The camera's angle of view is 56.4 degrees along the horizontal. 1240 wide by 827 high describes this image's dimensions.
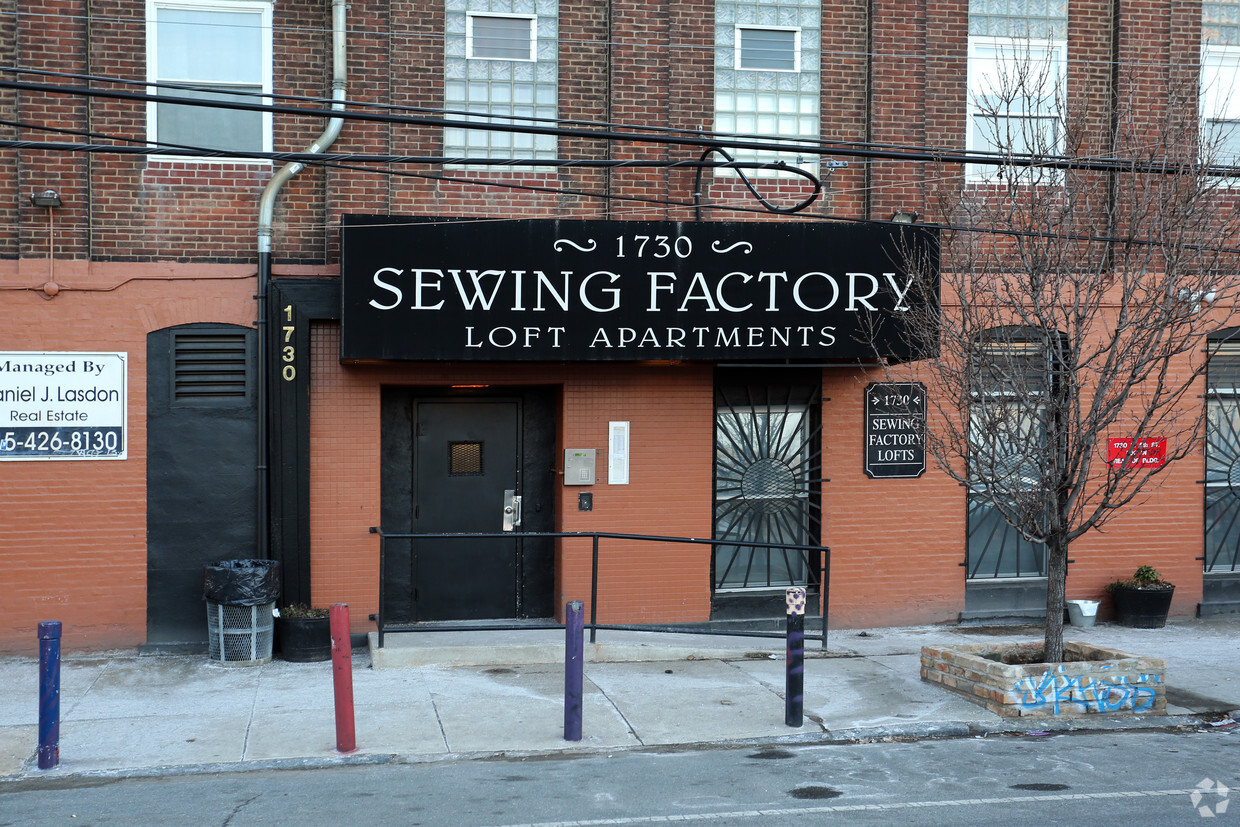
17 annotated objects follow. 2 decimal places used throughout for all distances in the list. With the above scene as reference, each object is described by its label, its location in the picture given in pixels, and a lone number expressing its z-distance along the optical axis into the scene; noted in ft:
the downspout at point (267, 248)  34.73
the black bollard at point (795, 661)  27.20
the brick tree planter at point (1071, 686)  28.40
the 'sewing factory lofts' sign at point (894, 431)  39.06
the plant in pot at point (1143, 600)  39.60
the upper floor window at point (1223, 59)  41.09
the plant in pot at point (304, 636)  33.83
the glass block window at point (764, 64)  38.47
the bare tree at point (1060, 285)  28.40
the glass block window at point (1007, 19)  39.75
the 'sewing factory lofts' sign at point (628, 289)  33.65
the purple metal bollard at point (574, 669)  25.99
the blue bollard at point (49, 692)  23.89
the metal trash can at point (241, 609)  33.01
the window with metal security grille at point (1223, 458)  41.60
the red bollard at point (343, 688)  25.05
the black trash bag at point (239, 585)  32.96
